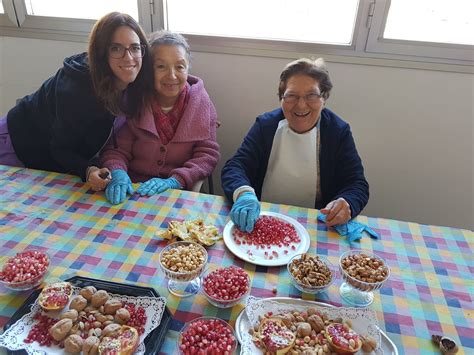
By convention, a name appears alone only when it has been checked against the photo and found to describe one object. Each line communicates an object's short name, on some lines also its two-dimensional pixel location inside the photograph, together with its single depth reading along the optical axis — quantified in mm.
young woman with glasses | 1616
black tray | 874
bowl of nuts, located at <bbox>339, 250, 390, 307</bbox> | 1003
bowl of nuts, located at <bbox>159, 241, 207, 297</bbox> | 1011
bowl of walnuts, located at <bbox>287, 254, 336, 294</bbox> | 1028
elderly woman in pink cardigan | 1780
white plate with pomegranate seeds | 1181
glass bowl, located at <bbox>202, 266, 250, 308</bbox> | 974
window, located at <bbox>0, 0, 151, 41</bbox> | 2346
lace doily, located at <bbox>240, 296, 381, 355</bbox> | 894
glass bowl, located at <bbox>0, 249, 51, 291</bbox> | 1001
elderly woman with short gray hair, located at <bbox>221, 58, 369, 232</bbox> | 1572
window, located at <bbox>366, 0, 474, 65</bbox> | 2004
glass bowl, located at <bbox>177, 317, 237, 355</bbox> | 841
